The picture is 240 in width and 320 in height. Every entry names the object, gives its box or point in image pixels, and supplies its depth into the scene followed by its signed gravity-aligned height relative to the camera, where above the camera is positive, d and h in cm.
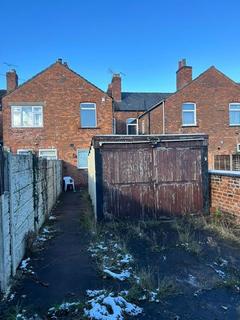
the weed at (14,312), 346 -184
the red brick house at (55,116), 2016 +329
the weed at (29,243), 599 -170
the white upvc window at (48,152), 2036 +74
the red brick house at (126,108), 2723 +504
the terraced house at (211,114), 2153 +349
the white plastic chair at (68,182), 1919 -132
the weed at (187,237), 598 -184
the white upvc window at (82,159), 2052 +22
